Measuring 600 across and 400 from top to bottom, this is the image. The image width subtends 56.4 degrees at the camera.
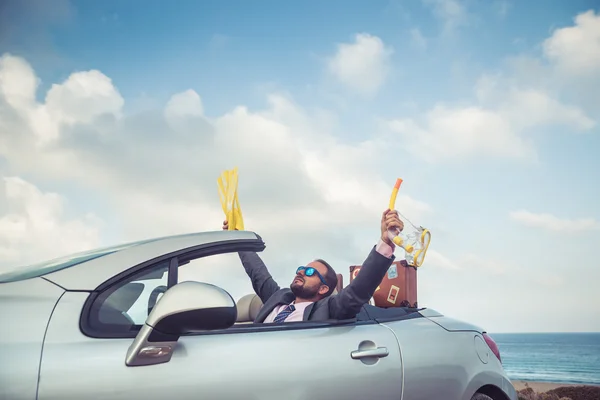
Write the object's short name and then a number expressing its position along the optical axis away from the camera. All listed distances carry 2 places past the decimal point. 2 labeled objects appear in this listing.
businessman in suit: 3.12
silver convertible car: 2.03
